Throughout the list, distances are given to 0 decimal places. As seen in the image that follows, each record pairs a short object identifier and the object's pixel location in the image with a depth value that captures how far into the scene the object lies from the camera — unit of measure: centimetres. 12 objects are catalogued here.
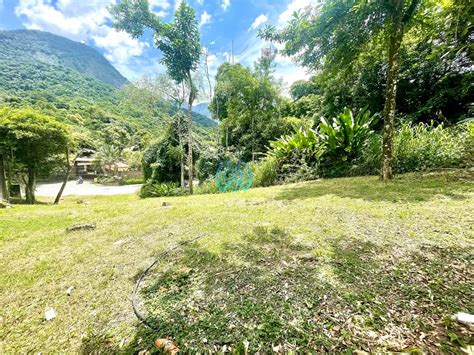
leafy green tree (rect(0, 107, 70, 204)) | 805
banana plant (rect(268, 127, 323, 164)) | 576
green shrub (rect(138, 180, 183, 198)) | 1091
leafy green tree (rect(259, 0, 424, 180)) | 339
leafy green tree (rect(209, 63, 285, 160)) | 931
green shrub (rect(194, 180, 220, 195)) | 801
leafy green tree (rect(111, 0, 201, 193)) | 679
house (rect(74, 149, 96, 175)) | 2705
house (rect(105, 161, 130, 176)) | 2618
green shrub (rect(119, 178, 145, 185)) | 2370
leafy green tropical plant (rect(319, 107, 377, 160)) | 497
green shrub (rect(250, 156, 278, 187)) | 625
